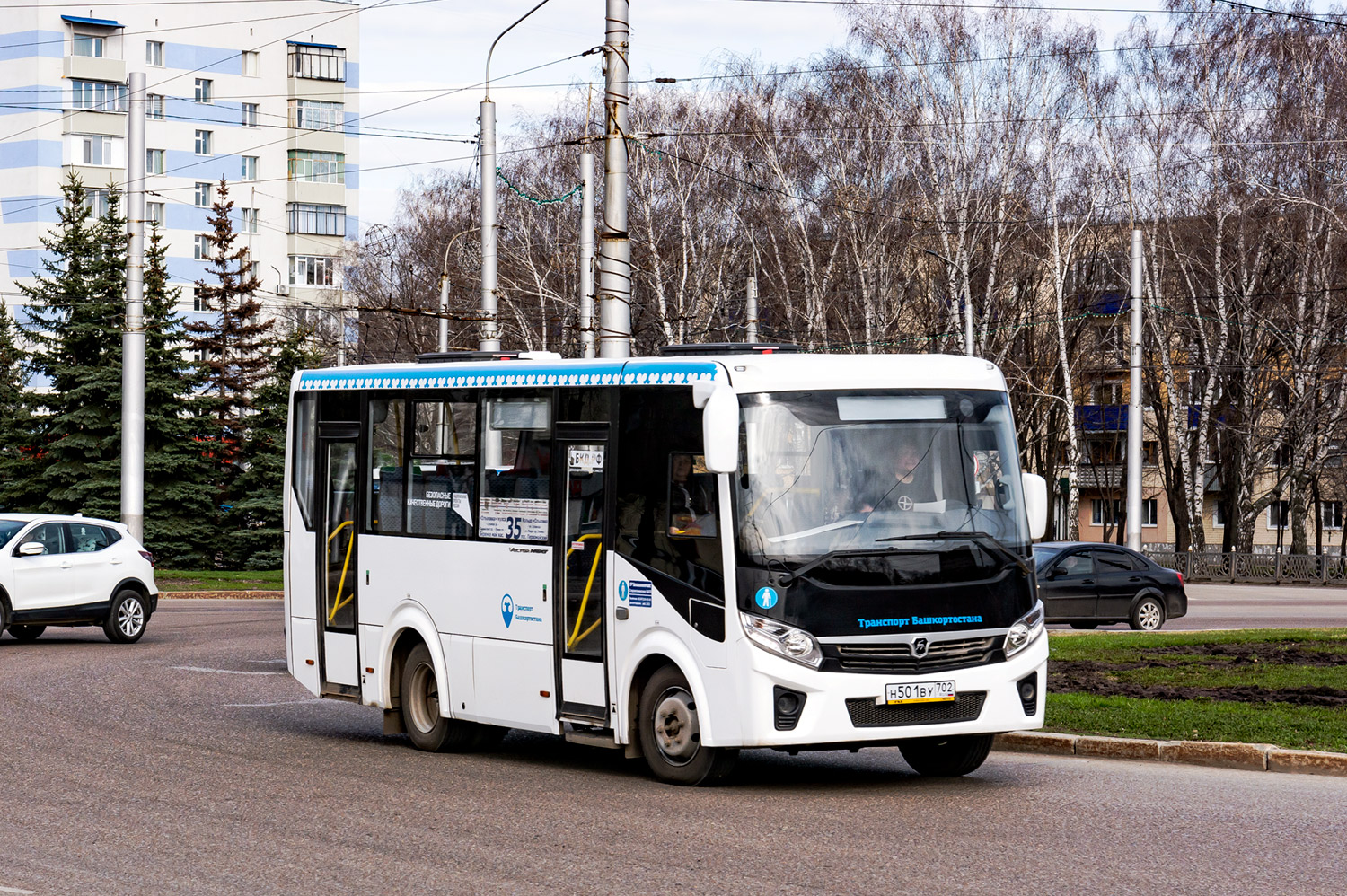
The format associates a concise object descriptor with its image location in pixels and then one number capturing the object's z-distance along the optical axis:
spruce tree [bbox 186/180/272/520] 62.31
